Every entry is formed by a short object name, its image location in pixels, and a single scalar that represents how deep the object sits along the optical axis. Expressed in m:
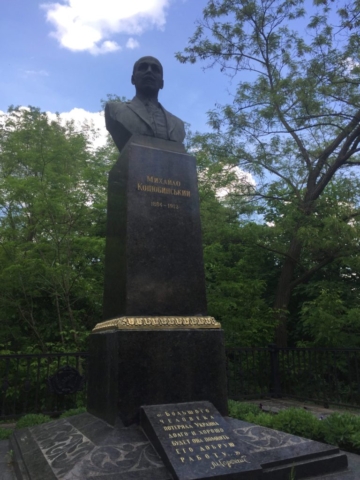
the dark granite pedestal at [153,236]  4.88
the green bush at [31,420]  6.10
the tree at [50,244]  11.22
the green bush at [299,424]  5.13
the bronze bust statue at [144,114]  5.93
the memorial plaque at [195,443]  3.33
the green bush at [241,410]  6.32
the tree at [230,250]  11.76
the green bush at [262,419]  5.36
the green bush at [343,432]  4.79
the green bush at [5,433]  6.04
